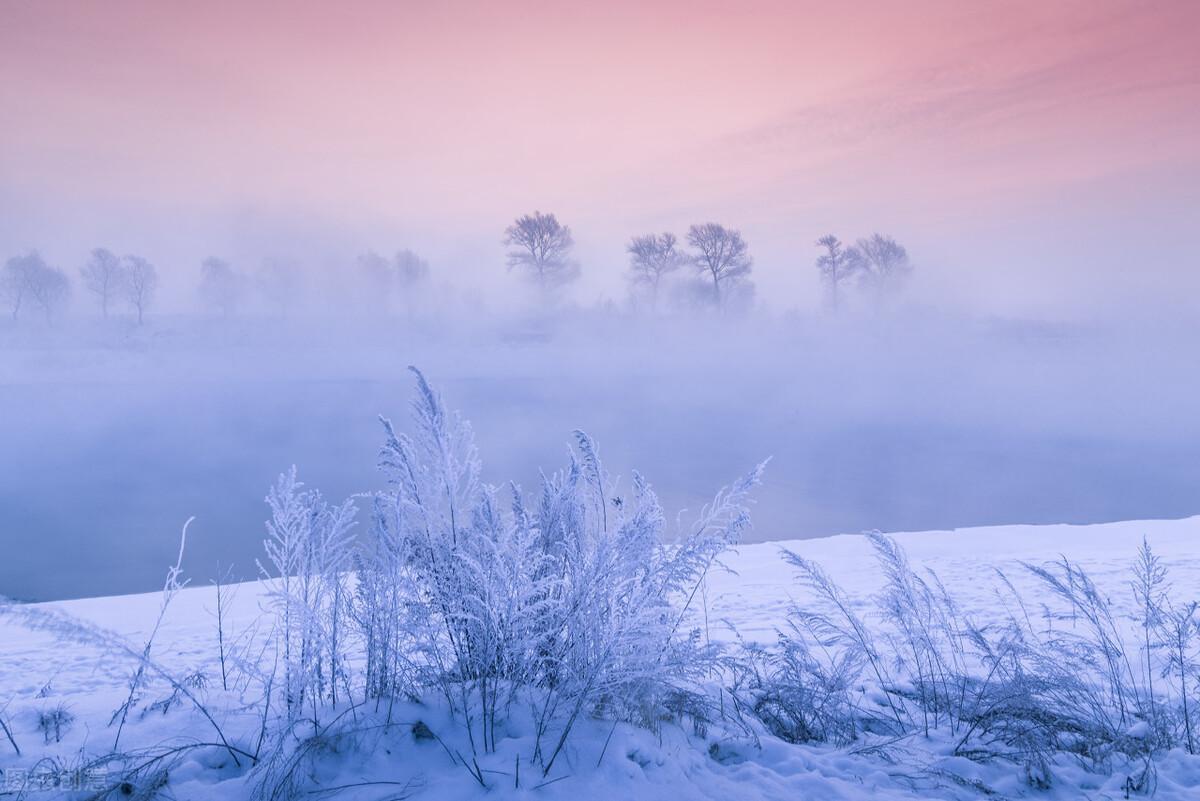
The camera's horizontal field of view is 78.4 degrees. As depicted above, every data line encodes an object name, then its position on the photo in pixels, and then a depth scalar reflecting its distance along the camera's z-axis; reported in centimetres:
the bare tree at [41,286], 4444
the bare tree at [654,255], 4550
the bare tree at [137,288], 4650
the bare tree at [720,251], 4444
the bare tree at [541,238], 4431
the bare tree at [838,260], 4678
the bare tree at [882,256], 4812
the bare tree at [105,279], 4609
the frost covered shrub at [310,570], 281
